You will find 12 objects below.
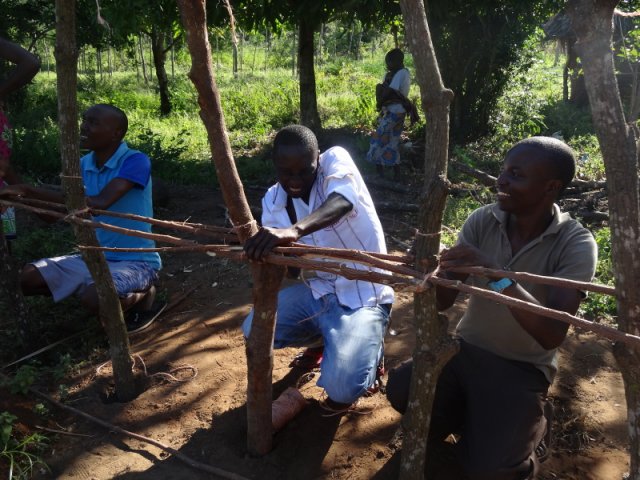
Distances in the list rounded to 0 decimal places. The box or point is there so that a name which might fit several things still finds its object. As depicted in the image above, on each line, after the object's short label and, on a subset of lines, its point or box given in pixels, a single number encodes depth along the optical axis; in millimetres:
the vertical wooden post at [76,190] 2508
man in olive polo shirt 2068
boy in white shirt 2422
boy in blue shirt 3371
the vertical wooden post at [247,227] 1907
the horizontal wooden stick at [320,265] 1710
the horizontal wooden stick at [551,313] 1382
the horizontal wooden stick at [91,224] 2181
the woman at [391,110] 7160
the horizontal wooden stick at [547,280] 1517
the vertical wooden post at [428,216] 1683
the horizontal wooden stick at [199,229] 2246
